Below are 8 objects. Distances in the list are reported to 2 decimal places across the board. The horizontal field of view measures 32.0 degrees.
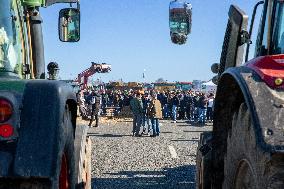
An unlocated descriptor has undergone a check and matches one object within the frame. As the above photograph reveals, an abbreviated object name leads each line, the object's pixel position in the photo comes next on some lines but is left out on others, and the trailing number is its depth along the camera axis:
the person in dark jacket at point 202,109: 24.62
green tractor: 2.69
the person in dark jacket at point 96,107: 21.28
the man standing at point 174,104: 27.04
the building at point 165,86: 48.58
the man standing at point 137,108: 18.05
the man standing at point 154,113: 17.47
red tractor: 2.54
